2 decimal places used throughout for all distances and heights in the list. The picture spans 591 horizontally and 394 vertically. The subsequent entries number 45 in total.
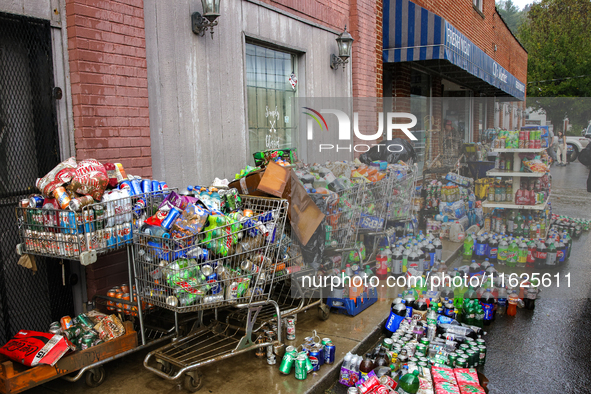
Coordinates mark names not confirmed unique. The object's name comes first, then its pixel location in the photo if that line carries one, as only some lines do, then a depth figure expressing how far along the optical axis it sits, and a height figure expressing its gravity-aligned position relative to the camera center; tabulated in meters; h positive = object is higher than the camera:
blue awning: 8.71 +2.23
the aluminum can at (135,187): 3.60 -0.30
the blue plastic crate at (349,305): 4.86 -1.77
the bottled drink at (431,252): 6.36 -1.54
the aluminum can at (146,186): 3.68 -0.30
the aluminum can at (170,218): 3.30 -0.51
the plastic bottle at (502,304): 5.42 -1.97
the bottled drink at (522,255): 6.88 -1.74
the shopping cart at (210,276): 3.22 -0.98
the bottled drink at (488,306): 5.05 -1.86
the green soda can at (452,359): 3.93 -1.92
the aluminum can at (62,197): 3.19 -0.33
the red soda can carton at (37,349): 3.04 -1.39
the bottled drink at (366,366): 3.68 -1.84
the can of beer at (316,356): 3.74 -1.78
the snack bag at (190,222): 3.30 -0.55
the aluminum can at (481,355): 4.05 -1.94
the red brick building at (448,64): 9.05 +2.06
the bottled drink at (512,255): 6.87 -1.73
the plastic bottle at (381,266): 6.01 -1.63
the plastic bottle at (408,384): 3.38 -1.83
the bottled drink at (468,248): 7.42 -1.76
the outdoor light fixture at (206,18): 4.93 +1.50
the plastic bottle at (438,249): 6.46 -1.53
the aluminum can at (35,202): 3.35 -0.38
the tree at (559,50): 26.47 +5.82
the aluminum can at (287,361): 3.65 -1.78
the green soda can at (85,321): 3.57 -1.38
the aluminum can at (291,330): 4.20 -1.73
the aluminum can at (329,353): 3.83 -1.79
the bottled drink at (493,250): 7.09 -1.70
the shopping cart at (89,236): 3.12 -0.62
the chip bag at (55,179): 3.30 -0.20
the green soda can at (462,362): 3.88 -1.91
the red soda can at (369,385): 3.26 -1.77
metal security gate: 3.74 +0.11
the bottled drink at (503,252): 6.91 -1.69
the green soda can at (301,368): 3.57 -1.78
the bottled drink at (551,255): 6.86 -1.74
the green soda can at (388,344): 4.04 -1.81
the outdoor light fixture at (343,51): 7.69 +1.69
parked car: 11.33 -0.06
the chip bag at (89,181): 3.27 -0.22
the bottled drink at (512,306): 5.30 -1.95
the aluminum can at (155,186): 3.76 -0.31
